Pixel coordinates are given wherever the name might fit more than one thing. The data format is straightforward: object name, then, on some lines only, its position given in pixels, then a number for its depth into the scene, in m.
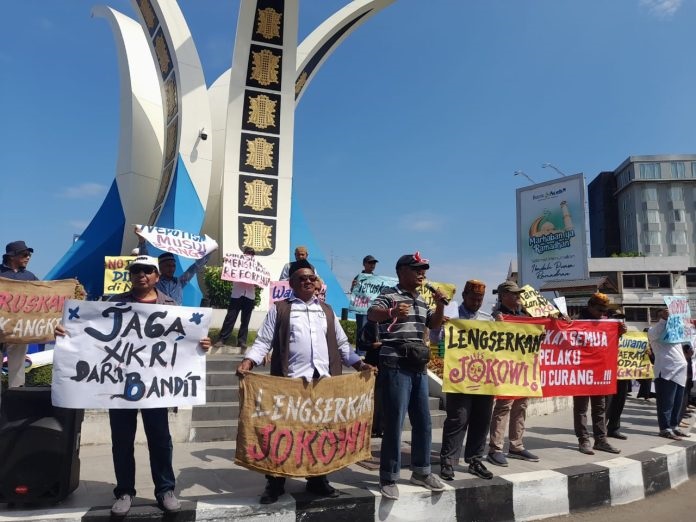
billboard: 14.06
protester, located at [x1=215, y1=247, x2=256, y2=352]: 8.16
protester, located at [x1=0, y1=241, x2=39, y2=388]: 5.17
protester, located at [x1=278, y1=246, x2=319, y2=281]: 6.86
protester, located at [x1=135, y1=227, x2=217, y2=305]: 5.11
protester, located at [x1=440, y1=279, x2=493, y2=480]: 4.02
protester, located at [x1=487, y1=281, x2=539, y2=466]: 4.56
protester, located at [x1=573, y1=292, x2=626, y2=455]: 5.09
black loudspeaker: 3.13
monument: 15.67
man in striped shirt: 3.61
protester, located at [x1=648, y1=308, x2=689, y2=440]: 6.12
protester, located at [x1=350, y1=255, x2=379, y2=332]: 7.73
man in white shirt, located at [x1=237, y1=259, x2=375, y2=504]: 3.46
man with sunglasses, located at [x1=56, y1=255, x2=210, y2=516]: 3.14
